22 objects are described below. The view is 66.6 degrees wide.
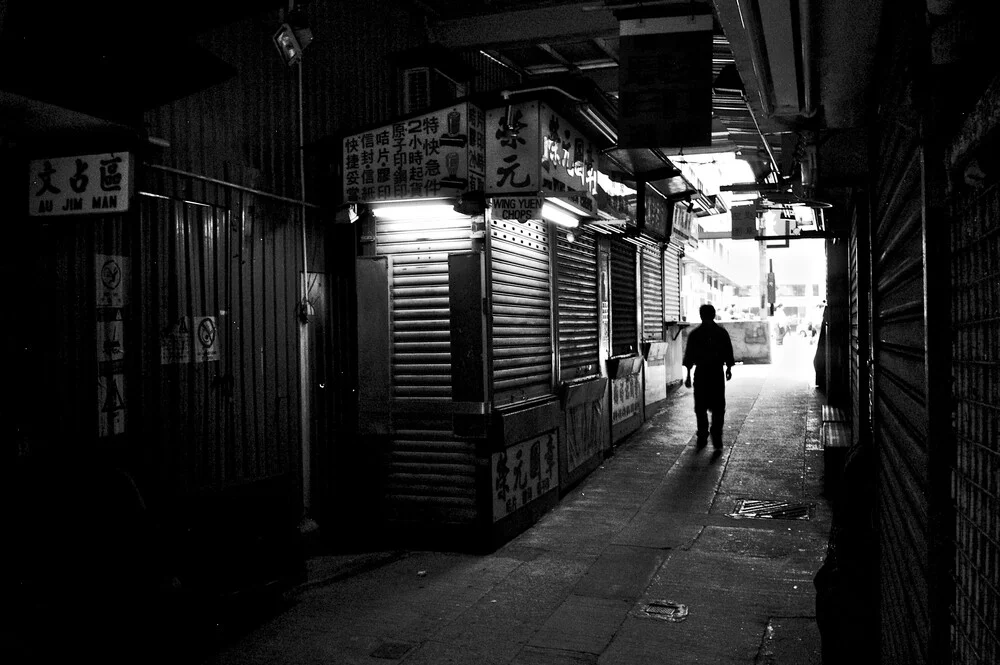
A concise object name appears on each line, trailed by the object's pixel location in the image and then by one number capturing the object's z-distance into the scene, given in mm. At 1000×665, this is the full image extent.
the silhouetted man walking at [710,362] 13102
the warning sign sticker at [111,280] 5684
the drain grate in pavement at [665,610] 6145
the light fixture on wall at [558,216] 8352
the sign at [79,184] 4902
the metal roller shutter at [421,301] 8117
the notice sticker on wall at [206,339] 6648
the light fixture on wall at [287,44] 6156
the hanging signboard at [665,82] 7418
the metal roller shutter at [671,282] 18406
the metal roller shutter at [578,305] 10656
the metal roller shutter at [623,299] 13641
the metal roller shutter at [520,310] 8305
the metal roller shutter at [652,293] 15914
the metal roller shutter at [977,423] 2092
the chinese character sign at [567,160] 7680
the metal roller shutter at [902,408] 3071
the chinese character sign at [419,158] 7445
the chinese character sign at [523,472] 8117
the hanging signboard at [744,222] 18188
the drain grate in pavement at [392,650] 5492
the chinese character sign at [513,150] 7492
